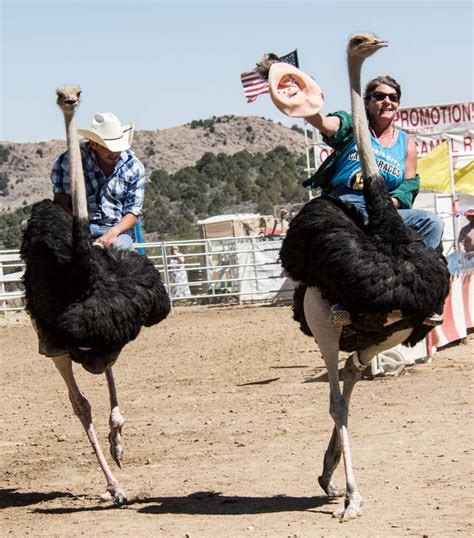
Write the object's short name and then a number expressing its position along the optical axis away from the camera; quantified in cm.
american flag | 2244
